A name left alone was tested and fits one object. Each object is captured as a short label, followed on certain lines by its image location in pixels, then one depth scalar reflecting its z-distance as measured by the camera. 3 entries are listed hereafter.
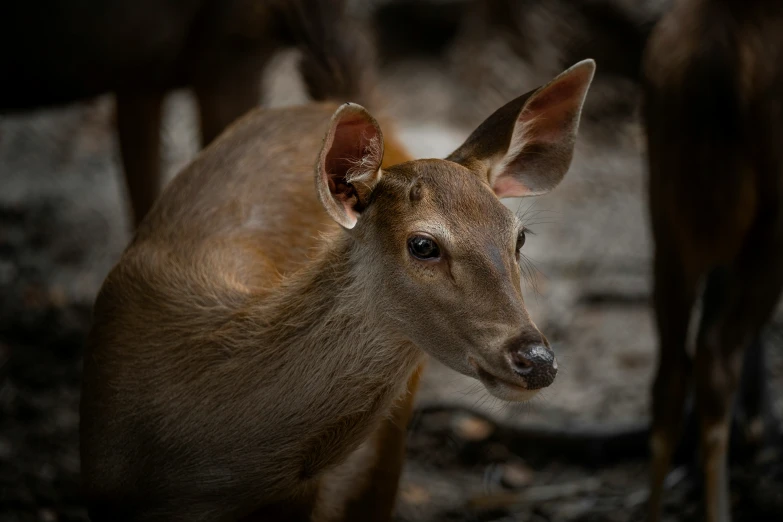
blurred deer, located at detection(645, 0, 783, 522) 8.17
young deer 5.52
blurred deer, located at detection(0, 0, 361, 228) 10.64
